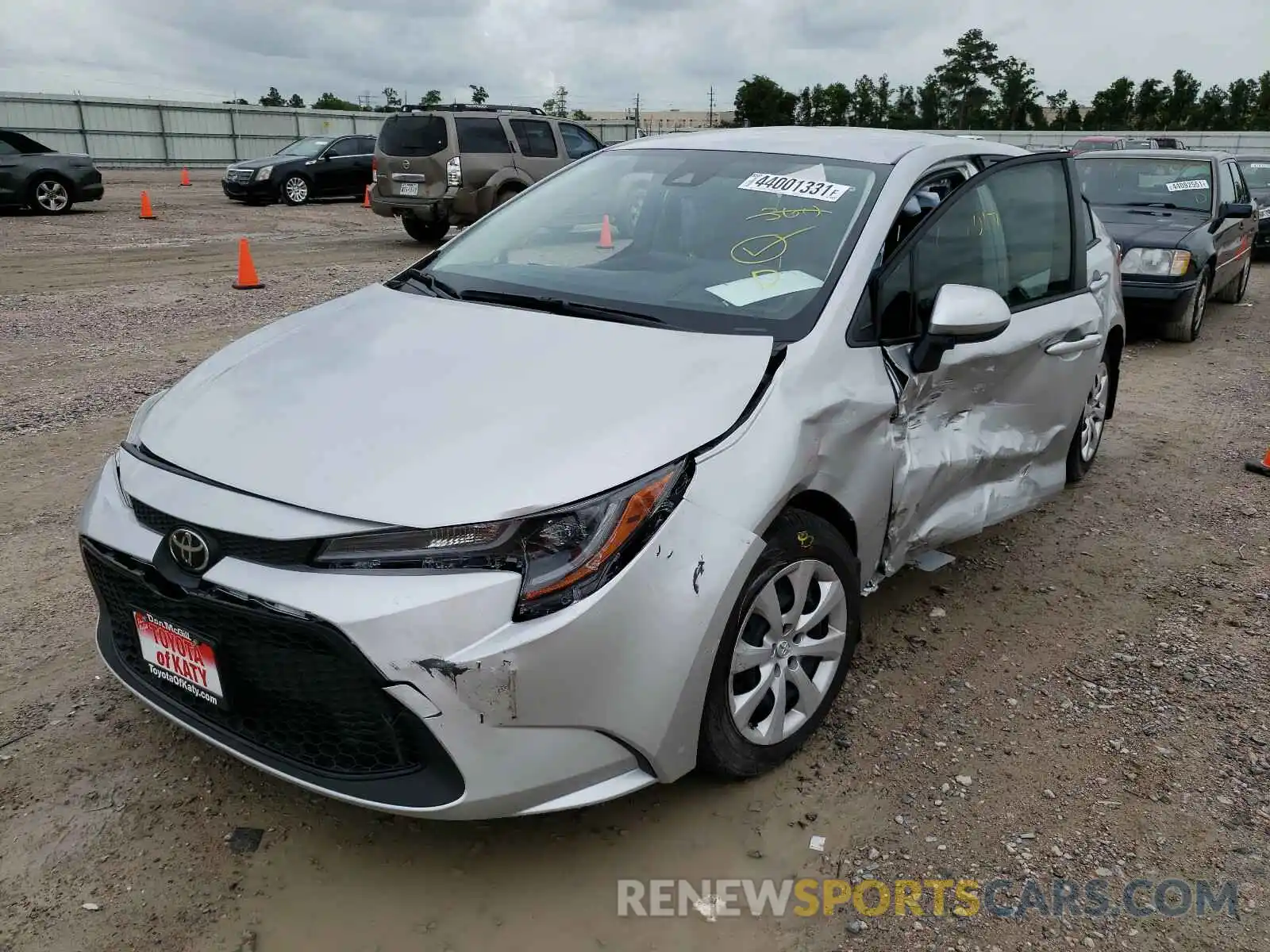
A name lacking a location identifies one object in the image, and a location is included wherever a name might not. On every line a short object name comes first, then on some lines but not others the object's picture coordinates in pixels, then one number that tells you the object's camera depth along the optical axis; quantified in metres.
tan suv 13.43
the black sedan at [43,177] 15.80
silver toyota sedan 2.08
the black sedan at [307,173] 19.78
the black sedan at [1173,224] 8.64
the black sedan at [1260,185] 14.37
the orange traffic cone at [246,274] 10.36
